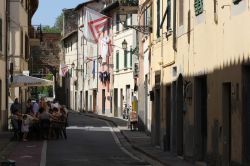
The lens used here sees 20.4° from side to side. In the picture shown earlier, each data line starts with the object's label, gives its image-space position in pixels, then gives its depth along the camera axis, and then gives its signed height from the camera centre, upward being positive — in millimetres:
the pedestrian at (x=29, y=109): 35531 -315
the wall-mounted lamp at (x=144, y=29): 28684 +3104
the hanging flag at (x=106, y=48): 57675 +4677
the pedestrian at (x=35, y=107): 35253 -214
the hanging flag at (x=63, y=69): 76500 +3718
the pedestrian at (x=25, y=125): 29058 -928
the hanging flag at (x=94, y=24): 43188 +4908
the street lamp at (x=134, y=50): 39869 +3115
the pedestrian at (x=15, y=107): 30842 -184
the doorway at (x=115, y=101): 57197 +77
